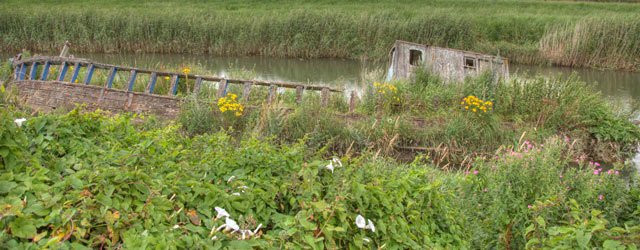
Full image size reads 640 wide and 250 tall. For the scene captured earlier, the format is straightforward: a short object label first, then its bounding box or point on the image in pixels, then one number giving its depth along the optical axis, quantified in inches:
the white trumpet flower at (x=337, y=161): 154.1
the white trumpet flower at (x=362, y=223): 127.4
